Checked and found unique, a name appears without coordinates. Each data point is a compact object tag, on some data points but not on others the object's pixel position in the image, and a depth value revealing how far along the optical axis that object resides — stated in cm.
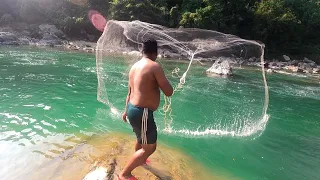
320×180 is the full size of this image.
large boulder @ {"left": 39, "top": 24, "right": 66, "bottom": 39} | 2779
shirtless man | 286
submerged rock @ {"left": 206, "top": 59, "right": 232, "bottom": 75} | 1456
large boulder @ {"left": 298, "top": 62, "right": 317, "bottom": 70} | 2192
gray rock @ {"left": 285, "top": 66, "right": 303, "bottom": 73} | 2025
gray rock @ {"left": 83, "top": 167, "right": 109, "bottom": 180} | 321
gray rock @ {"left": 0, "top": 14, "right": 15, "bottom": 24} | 2979
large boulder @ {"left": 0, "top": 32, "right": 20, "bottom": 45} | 2170
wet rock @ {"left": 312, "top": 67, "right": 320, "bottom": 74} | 2024
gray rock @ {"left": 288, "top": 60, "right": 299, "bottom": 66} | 2326
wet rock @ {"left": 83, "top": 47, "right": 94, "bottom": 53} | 2175
